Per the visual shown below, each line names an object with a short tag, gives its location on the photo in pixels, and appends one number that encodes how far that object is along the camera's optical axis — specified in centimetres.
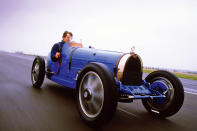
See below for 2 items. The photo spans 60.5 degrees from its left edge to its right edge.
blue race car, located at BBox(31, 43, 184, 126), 247
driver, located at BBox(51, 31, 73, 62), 485
